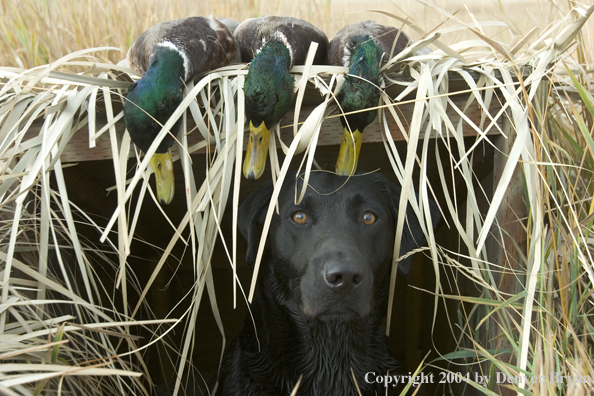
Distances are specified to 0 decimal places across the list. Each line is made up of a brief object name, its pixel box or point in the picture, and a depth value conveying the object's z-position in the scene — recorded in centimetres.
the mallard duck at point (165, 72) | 135
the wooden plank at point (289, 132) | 141
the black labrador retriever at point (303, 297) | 142
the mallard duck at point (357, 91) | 136
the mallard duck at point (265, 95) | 135
